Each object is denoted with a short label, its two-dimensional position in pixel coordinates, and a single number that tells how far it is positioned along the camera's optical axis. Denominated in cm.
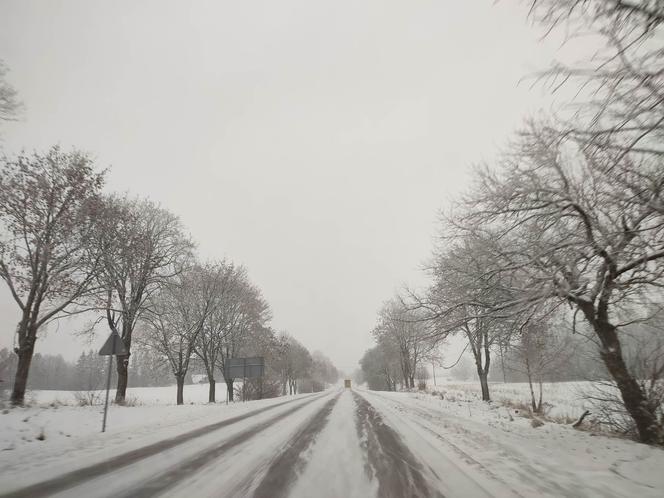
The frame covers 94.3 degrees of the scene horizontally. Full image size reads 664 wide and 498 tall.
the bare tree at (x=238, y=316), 2416
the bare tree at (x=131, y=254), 1360
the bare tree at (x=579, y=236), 537
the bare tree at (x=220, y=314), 2308
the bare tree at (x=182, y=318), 2072
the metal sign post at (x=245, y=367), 2256
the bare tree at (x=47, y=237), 1093
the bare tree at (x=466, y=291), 712
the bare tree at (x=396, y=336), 3403
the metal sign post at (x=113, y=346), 850
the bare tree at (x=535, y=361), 1438
